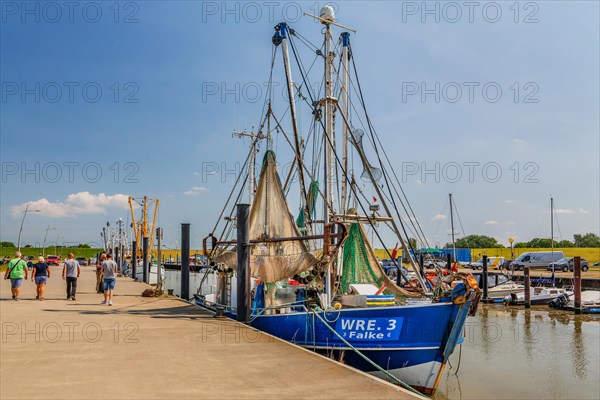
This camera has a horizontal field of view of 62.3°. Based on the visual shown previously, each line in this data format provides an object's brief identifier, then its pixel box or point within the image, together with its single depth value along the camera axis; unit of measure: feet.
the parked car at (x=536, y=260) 201.49
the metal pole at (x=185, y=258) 69.54
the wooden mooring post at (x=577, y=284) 101.65
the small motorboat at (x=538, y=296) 116.47
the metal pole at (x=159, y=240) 71.41
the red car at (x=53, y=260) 270.87
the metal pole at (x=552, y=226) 200.64
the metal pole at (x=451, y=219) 220.51
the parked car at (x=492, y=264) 215.82
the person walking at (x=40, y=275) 63.16
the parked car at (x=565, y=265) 188.96
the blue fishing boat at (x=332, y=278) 43.04
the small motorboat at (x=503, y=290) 130.93
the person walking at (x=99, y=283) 78.28
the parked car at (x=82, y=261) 299.99
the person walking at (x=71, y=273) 63.67
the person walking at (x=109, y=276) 58.51
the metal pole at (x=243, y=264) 46.55
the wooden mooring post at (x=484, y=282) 127.91
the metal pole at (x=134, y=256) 131.52
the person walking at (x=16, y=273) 61.72
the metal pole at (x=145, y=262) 118.93
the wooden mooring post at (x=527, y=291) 114.83
